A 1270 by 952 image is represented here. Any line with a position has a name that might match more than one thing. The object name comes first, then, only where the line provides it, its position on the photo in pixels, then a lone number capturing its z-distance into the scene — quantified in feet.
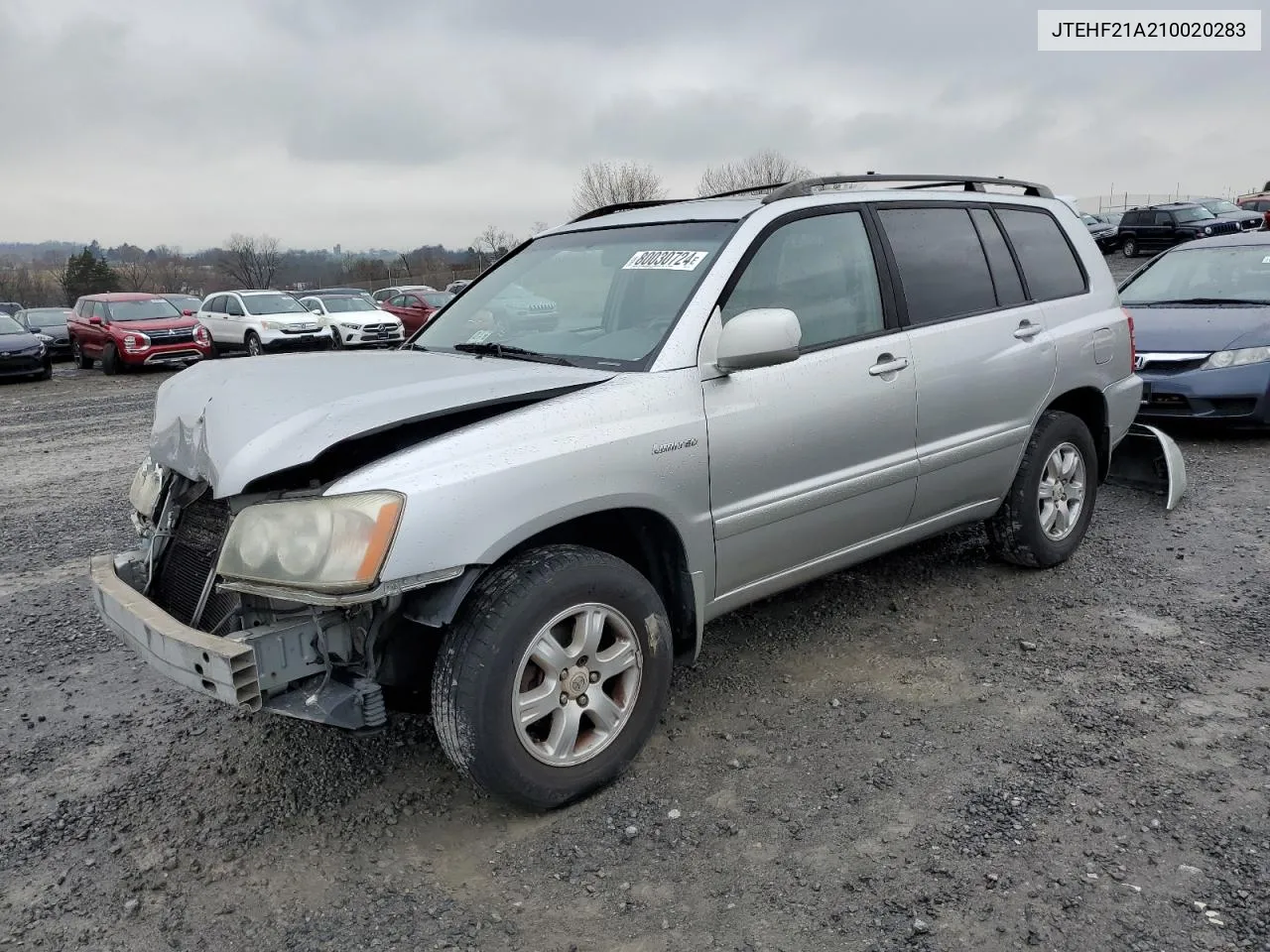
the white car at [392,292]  83.87
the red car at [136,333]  60.44
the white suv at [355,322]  68.03
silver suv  8.43
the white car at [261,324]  64.80
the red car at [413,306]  77.97
